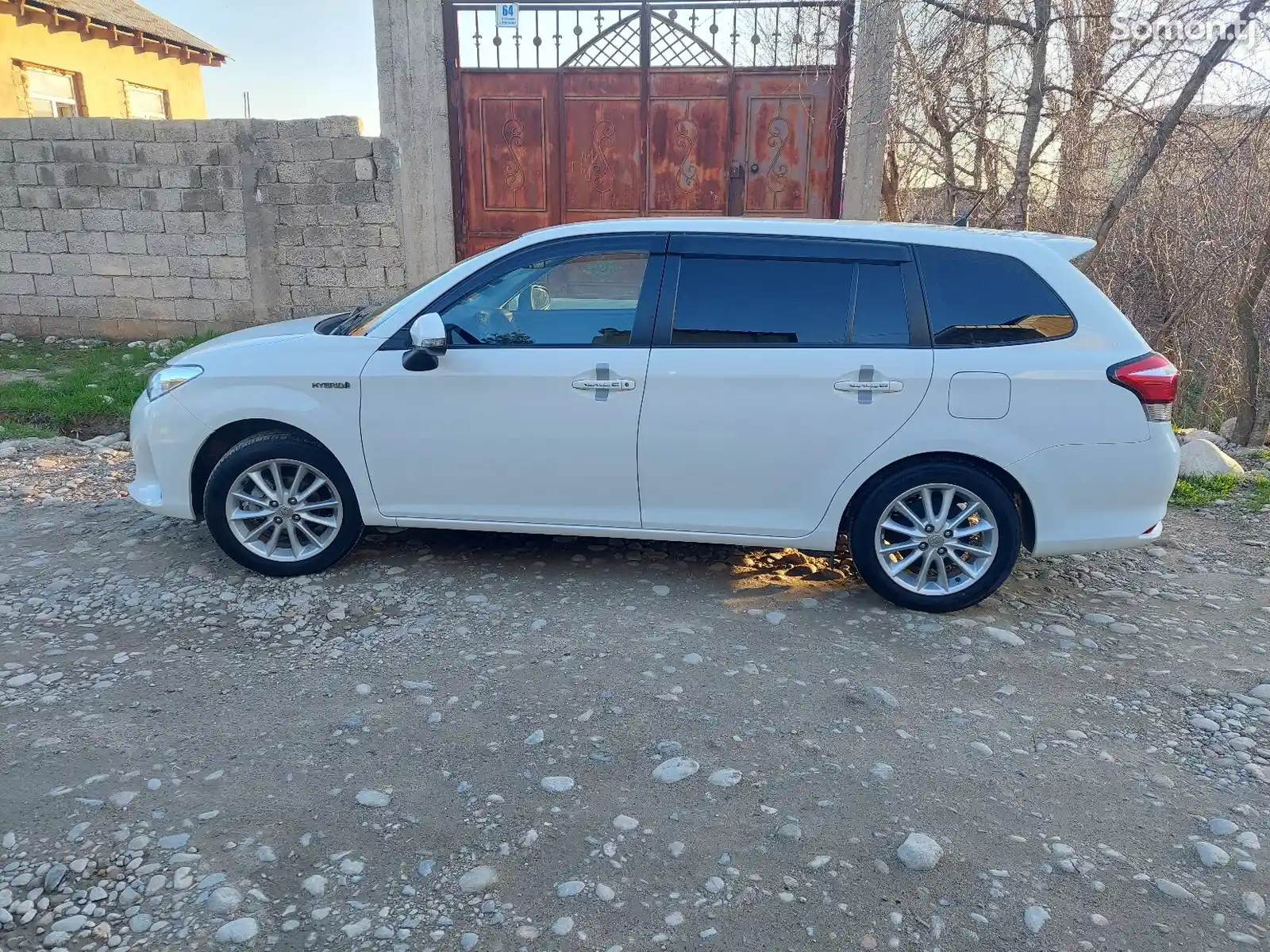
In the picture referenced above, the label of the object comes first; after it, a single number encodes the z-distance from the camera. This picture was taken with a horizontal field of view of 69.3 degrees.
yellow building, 16.89
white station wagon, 4.05
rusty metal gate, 9.82
